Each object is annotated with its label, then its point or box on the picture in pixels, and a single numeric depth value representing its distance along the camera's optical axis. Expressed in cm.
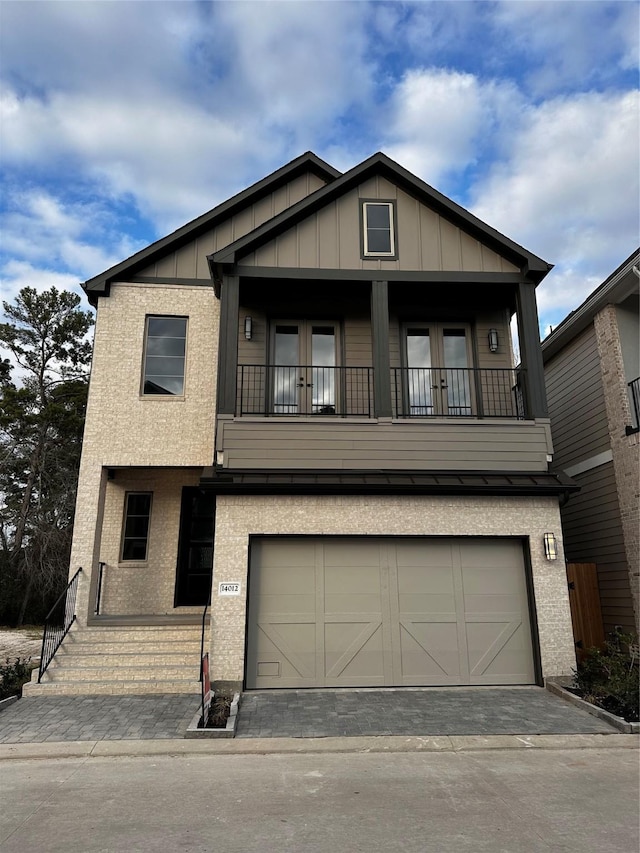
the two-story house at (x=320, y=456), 849
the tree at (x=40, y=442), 1850
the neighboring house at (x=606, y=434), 992
